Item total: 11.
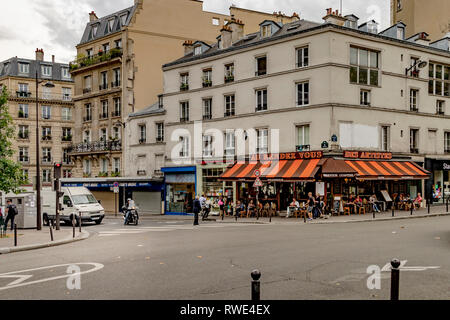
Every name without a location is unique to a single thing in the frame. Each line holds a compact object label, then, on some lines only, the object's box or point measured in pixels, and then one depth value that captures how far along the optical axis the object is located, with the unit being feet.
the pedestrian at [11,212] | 64.54
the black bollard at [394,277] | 18.69
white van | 84.53
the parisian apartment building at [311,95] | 90.63
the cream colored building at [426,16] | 129.08
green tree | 58.59
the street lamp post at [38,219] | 69.34
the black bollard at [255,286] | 17.54
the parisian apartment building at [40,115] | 191.52
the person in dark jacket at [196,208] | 76.74
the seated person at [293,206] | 86.99
